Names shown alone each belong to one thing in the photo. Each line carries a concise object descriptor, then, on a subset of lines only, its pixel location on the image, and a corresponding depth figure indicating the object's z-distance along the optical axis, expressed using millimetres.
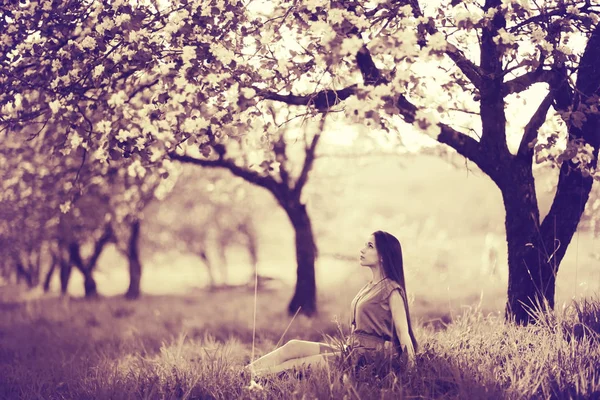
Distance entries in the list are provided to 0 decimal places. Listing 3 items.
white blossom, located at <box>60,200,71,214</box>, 10625
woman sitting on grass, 7410
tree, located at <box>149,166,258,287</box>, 24734
